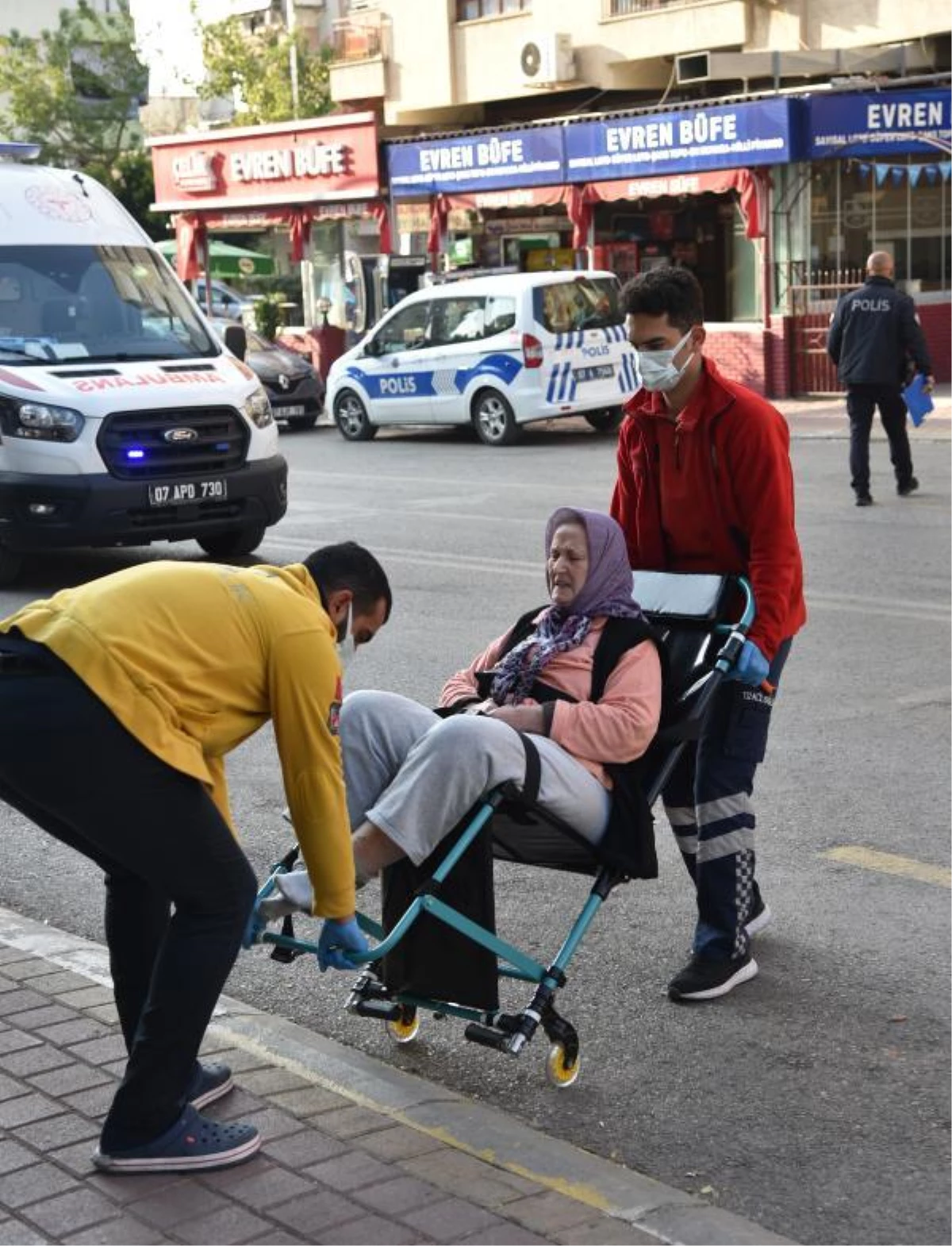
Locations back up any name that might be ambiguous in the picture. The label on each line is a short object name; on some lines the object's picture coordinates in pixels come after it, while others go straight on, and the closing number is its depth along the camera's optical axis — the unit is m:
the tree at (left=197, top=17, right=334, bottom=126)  50.41
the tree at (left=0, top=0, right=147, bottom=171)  53.59
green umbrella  41.66
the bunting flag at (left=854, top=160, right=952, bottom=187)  23.60
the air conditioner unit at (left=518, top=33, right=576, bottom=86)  29.30
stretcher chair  4.32
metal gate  24.55
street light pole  48.88
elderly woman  4.34
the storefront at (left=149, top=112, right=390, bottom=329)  32.12
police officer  14.75
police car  20.59
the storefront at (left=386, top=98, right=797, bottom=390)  24.83
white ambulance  11.58
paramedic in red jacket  4.96
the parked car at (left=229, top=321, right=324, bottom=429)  24.84
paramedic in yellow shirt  3.66
